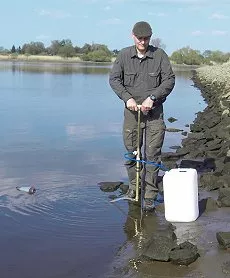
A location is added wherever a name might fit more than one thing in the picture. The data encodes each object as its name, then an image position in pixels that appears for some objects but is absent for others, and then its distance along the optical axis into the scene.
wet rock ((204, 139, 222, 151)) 11.30
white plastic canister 6.28
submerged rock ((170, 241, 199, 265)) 5.11
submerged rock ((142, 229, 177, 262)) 5.20
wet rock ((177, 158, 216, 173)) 9.75
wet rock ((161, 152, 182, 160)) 11.00
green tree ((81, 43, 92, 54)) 137.40
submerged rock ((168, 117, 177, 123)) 18.95
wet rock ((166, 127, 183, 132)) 16.05
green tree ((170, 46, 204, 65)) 130.50
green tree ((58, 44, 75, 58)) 124.19
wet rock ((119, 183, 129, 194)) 8.11
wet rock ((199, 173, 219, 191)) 8.07
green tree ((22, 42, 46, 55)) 131.50
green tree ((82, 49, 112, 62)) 123.19
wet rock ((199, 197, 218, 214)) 7.00
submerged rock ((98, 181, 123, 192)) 8.20
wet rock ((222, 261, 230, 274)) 4.91
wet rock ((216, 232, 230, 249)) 5.42
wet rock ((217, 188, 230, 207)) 7.07
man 6.82
